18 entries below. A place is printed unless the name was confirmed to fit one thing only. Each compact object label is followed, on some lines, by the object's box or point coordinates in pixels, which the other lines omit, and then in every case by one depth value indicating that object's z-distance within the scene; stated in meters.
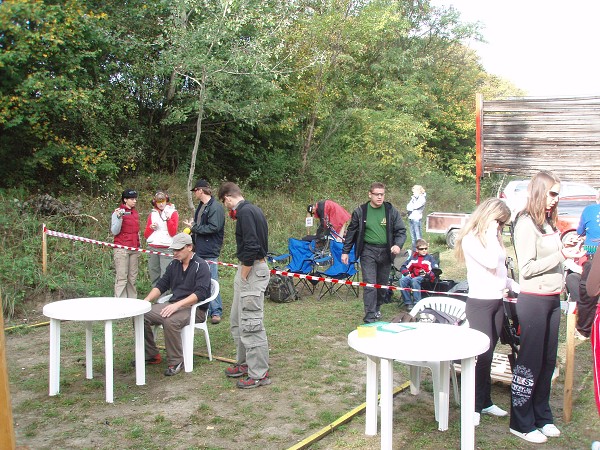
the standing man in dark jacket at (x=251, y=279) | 4.94
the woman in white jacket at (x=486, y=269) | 4.00
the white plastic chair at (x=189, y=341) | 5.50
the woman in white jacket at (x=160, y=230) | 7.59
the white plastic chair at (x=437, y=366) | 4.13
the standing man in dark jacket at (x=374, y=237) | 7.16
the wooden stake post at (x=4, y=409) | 2.68
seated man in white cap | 5.40
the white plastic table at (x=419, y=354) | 3.38
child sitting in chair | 8.04
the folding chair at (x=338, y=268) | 9.07
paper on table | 3.95
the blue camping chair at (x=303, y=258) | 9.54
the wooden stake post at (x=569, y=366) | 4.27
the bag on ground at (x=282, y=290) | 8.87
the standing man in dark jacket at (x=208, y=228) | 7.12
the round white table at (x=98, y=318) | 4.74
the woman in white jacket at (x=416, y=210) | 13.23
